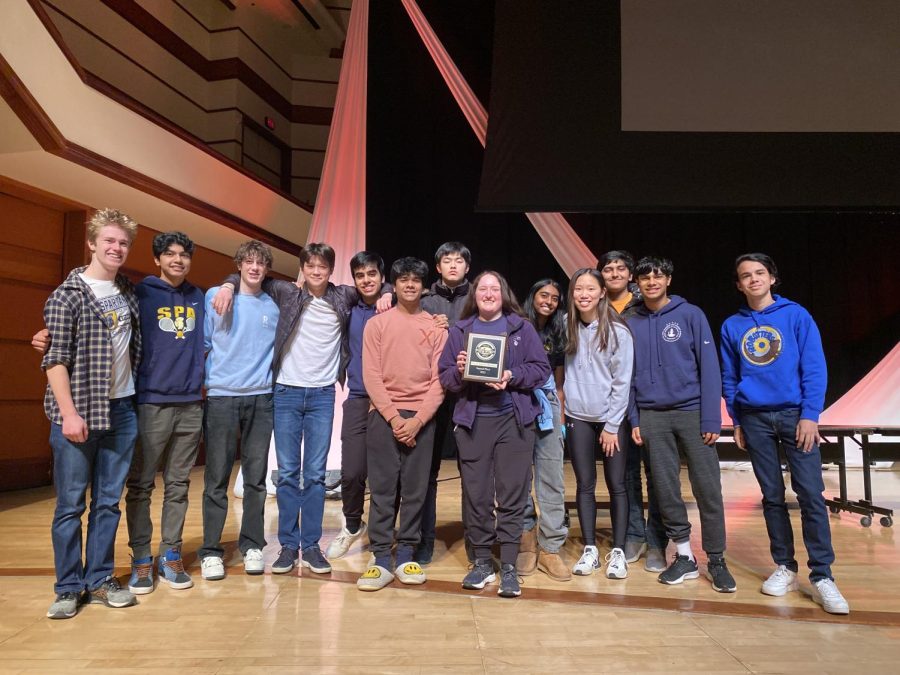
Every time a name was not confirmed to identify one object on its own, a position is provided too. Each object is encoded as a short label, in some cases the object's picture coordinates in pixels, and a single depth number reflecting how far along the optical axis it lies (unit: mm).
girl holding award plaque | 2326
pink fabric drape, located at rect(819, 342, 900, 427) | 5148
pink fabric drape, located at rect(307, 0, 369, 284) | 4738
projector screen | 3988
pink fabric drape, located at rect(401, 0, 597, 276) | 5062
